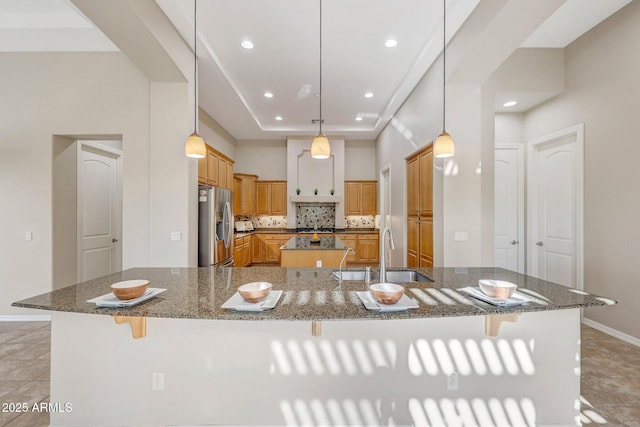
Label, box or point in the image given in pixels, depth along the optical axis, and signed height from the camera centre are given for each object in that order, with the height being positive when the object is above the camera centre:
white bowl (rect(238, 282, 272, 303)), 1.37 -0.38
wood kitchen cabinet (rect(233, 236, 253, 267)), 5.53 -0.79
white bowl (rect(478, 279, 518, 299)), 1.45 -0.39
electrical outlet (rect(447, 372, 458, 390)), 1.69 -0.98
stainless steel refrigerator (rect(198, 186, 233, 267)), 3.68 -0.21
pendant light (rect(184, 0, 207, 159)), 2.43 +0.56
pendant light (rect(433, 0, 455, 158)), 2.30 +0.55
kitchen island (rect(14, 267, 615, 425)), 1.67 -0.92
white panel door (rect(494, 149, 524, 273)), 4.32 +0.11
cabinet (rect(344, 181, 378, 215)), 7.32 +0.41
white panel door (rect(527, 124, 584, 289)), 3.53 +0.10
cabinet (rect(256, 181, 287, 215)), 7.32 +0.38
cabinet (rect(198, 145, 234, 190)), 4.22 +0.71
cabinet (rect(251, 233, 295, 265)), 6.88 -0.76
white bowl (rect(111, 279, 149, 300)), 1.40 -0.38
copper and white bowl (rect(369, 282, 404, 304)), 1.37 -0.39
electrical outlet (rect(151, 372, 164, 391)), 1.68 -0.98
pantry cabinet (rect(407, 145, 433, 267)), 3.67 +0.07
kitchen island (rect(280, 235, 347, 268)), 3.68 -0.55
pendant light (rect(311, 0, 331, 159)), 2.65 +0.61
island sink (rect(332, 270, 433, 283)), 2.22 -0.49
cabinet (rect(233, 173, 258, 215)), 6.38 +0.45
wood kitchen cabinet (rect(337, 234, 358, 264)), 6.88 -0.67
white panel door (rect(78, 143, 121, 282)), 4.12 -0.02
